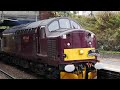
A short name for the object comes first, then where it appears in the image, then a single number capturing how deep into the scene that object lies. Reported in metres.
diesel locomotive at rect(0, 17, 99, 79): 6.52
